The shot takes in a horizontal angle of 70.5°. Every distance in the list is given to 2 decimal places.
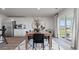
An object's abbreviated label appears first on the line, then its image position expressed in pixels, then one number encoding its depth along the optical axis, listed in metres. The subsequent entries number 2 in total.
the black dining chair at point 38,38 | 1.27
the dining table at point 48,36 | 1.25
